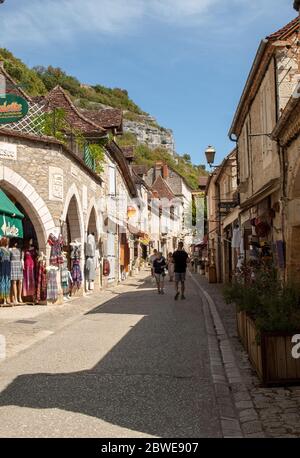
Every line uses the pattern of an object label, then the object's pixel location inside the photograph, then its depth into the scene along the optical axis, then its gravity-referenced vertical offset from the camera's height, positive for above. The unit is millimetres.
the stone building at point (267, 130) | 10164 +2934
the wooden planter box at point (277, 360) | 5445 -1111
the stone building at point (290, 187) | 8469 +1187
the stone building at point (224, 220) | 19734 +1508
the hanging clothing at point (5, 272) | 13250 -327
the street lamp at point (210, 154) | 18750 +3694
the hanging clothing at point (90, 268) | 18141 -361
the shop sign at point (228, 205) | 18762 +1889
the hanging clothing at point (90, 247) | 18234 +386
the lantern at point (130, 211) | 32166 +2870
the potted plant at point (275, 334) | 5453 -861
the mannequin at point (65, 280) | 15180 -647
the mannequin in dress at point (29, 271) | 14430 -350
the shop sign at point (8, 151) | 13654 +2889
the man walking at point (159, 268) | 17944 -396
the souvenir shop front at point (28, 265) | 13242 -171
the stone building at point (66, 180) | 14211 +2513
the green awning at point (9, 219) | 12070 +987
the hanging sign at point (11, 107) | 8969 +2725
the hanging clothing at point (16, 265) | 13766 -151
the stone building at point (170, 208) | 59803 +6543
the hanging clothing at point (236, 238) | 16747 +560
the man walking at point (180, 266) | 15609 -294
